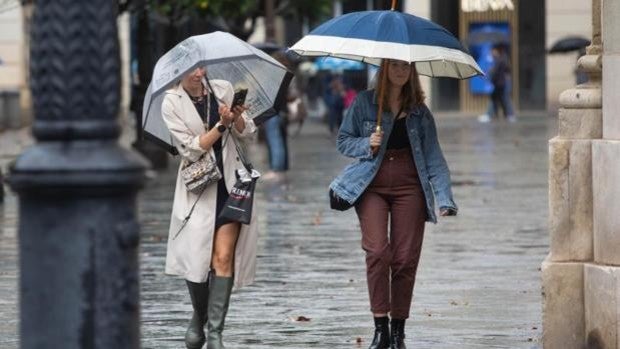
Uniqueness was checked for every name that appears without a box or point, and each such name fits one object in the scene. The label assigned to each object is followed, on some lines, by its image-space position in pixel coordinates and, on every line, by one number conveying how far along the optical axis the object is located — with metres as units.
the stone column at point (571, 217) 17.66
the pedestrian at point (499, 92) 85.06
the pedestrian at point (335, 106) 73.64
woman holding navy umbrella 18.55
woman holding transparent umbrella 17.94
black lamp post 9.09
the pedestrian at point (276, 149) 45.72
